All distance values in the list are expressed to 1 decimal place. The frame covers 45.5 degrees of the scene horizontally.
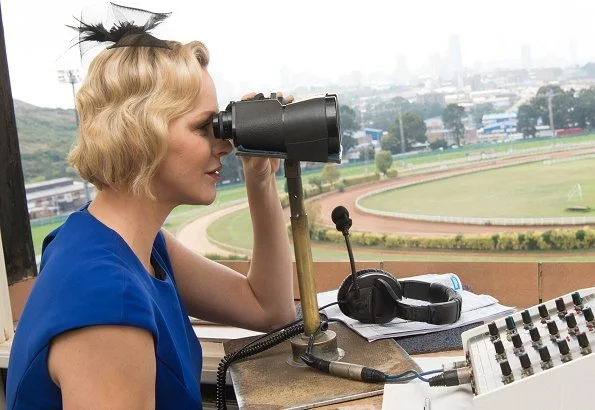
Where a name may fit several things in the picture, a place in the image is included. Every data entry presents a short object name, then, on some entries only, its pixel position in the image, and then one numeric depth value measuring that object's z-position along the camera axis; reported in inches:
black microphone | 57.6
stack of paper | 57.0
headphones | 57.3
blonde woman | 41.3
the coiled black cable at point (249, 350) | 54.9
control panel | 35.8
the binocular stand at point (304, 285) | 52.4
